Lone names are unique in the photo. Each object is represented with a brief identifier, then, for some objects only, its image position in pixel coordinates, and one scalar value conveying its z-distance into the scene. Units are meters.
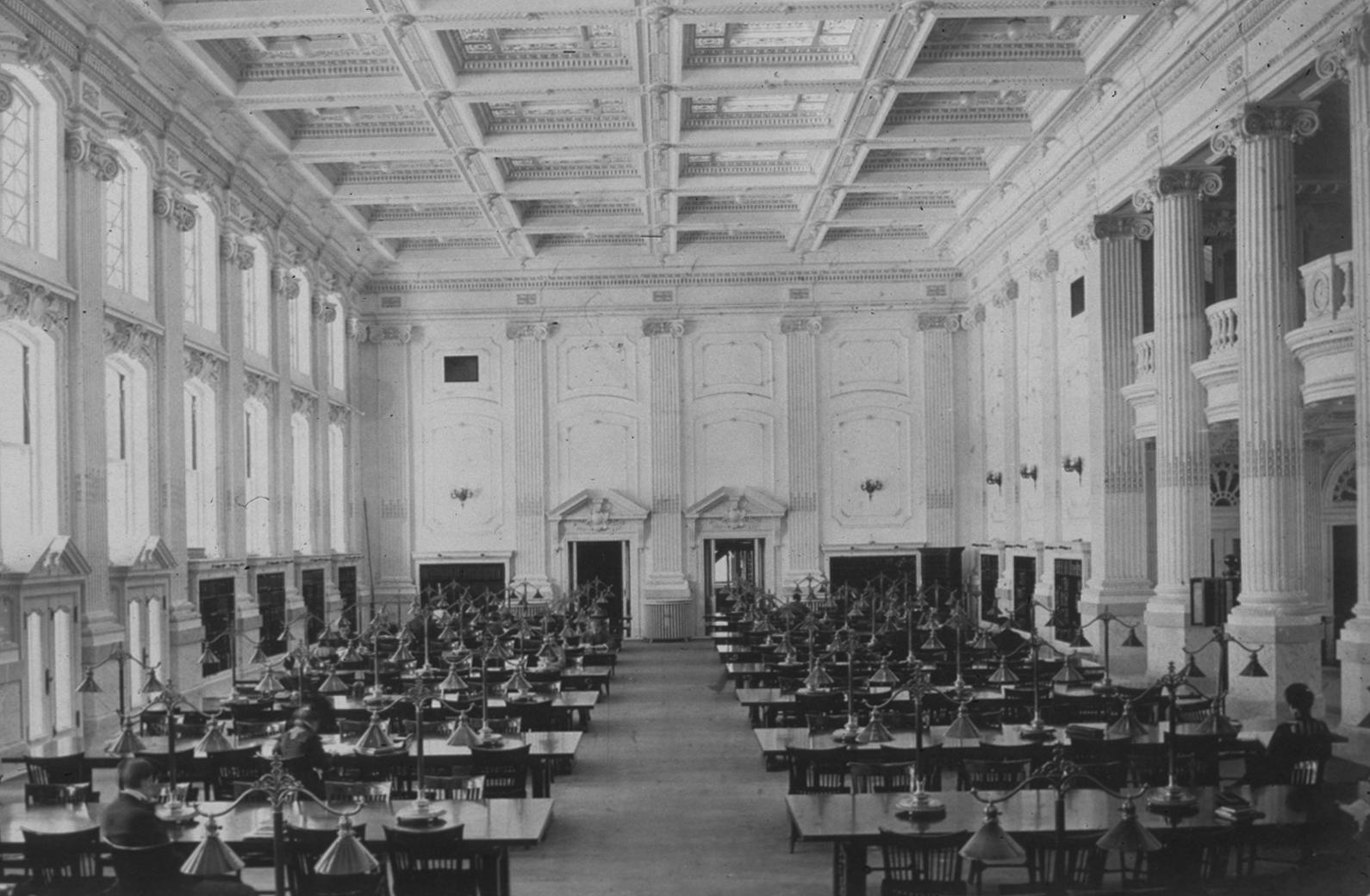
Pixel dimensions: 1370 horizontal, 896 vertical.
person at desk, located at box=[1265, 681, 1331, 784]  10.11
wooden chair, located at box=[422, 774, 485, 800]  9.34
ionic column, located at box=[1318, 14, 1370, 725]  12.80
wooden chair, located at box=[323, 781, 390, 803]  9.18
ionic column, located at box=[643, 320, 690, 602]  31.48
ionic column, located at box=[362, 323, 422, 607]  31.44
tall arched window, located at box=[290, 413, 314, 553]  26.91
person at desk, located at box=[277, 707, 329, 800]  10.02
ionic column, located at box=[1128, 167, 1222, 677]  18.45
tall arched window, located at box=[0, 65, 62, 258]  14.96
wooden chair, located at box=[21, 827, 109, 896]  7.56
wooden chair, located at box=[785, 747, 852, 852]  10.81
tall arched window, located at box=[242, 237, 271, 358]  24.17
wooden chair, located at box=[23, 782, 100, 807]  9.10
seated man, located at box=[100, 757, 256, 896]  6.93
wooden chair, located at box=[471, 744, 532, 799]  10.79
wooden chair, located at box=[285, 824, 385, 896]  6.99
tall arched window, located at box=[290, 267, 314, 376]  27.03
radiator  31.08
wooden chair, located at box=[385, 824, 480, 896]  7.45
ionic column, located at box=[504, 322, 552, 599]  31.47
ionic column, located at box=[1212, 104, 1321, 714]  15.41
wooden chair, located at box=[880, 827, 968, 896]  6.80
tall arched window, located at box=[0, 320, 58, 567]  14.90
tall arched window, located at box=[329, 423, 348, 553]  29.62
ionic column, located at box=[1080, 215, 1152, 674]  20.83
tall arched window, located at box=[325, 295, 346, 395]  30.02
